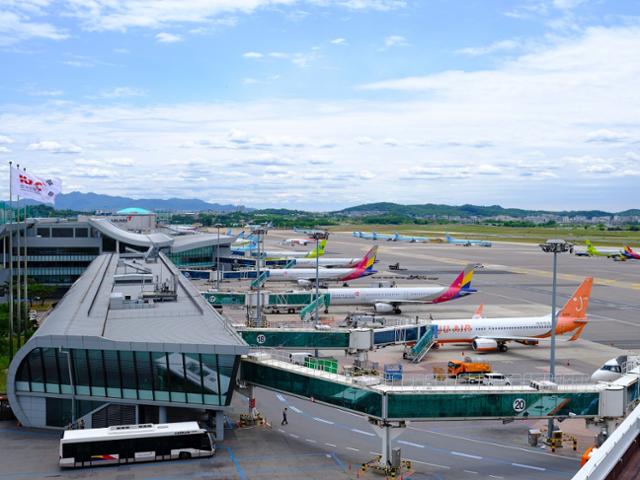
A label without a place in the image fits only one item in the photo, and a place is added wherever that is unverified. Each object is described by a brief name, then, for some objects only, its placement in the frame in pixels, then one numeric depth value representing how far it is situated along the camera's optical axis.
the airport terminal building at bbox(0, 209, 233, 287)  117.25
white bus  38.44
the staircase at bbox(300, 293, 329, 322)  85.62
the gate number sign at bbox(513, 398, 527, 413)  40.09
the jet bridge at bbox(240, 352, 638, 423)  39.28
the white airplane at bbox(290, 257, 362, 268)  157.12
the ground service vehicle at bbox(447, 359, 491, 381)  60.62
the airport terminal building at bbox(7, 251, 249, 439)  42.44
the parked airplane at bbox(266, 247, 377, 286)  131.88
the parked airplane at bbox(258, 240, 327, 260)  182.39
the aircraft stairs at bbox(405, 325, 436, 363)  68.01
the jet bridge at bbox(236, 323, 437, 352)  59.81
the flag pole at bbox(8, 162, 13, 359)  61.72
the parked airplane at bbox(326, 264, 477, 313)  102.31
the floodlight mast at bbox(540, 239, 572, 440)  44.38
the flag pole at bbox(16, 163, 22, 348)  65.88
